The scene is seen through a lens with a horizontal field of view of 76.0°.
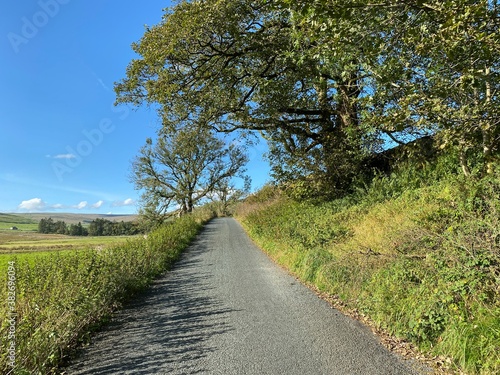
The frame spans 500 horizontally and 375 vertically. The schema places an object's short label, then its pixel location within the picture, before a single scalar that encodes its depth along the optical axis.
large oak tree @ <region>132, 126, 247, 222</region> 36.75
